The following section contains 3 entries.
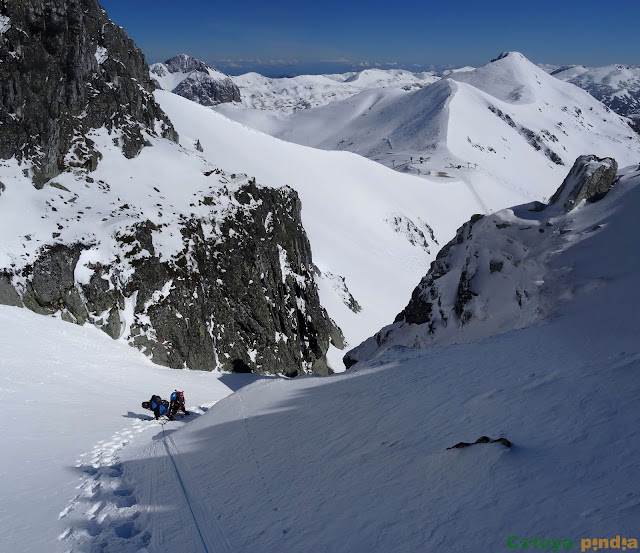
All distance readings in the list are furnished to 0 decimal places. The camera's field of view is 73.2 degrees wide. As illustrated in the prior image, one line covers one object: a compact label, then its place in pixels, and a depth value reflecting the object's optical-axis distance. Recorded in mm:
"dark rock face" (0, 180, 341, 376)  23703
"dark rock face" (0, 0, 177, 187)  27172
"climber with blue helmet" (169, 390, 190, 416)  16609
